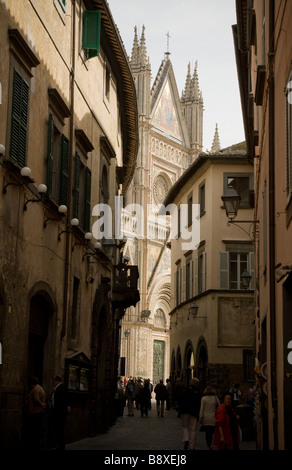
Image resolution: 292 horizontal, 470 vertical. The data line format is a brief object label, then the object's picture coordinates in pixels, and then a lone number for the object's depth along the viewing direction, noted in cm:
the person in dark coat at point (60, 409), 1455
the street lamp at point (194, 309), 3501
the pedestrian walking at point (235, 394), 2803
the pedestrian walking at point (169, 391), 4060
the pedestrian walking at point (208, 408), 1688
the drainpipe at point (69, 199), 1703
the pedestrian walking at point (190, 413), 1711
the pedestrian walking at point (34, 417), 1327
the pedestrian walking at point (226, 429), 1384
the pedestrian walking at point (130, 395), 3566
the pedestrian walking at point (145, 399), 3453
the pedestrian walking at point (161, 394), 3462
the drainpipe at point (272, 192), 1326
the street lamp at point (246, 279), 2755
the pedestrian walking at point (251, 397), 2472
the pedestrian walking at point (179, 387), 3182
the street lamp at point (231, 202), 1606
